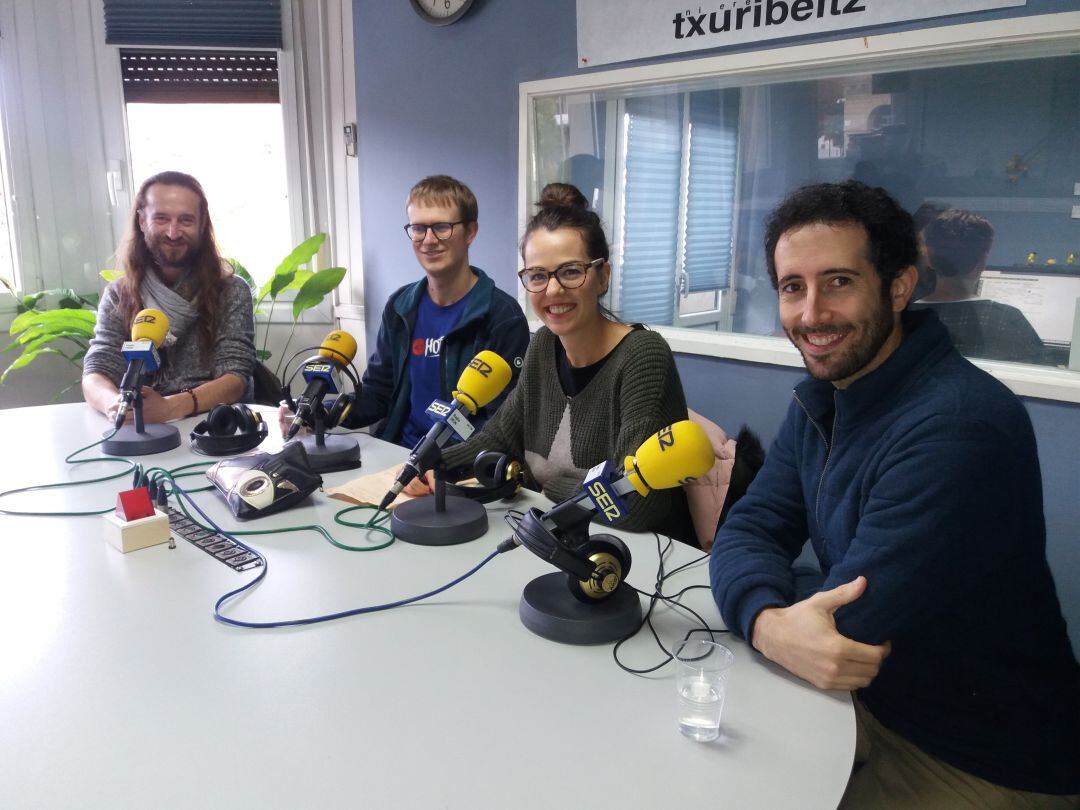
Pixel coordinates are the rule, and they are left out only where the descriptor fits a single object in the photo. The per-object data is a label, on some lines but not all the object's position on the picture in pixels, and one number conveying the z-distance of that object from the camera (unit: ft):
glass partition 6.83
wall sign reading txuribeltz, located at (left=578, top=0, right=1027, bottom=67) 7.22
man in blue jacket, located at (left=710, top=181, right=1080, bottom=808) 3.30
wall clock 10.65
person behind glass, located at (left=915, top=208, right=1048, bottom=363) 7.11
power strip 4.32
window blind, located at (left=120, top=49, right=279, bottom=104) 12.21
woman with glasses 5.30
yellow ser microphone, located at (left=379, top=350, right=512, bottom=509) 4.70
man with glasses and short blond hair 7.46
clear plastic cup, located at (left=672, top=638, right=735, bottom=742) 2.89
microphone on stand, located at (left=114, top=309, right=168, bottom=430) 5.96
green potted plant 10.46
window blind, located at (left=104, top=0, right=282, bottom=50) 11.76
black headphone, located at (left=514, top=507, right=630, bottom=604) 3.51
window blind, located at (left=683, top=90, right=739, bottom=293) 8.79
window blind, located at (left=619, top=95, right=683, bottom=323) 9.29
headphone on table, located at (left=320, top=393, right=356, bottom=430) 6.25
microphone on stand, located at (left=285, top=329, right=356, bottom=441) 5.87
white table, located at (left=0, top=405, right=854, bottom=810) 2.63
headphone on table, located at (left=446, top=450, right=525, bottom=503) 5.16
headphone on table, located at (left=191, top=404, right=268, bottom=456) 6.28
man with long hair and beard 8.09
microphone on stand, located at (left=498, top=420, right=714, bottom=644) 3.51
